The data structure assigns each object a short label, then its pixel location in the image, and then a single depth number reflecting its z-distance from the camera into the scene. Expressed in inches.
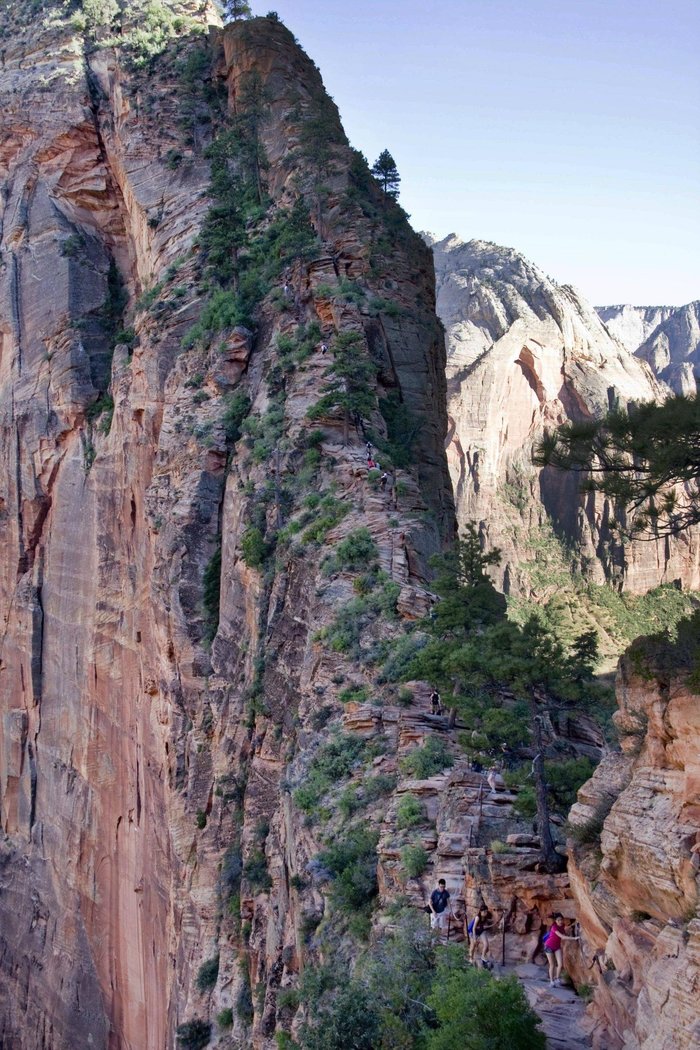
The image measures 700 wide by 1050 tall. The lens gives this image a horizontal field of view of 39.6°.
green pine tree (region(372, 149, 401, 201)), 2047.2
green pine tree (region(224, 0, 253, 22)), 2252.7
